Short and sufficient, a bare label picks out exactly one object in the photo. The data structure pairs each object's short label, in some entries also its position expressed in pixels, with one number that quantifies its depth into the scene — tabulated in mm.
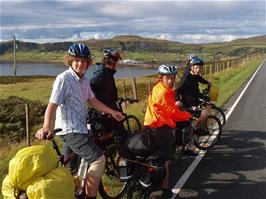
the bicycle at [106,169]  3525
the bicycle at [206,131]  6378
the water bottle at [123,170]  4145
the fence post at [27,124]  5640
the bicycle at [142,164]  4005
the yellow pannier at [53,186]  2882
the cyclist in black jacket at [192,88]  6262
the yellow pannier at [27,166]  2898
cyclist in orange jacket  4181
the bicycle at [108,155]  4120
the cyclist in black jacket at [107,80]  4842
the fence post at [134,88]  10432
